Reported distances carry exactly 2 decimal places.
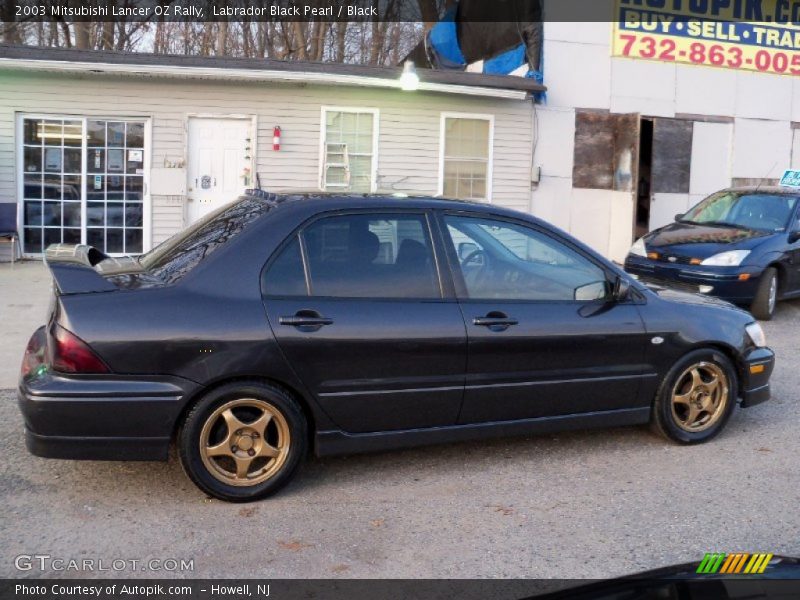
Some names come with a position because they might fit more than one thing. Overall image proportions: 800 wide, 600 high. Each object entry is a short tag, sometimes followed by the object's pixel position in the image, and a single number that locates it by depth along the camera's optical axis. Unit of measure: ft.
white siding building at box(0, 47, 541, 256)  40.16
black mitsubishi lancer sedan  14.12
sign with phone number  48.24
